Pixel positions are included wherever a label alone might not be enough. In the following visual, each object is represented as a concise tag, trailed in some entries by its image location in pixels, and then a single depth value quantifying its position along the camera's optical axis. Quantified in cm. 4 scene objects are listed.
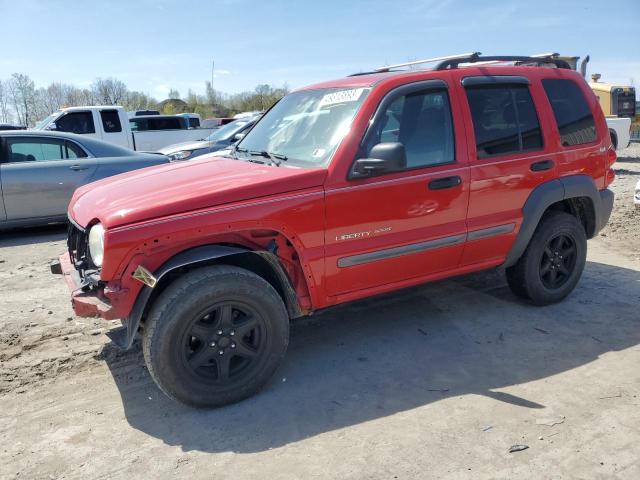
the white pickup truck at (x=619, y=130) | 1583
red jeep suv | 310
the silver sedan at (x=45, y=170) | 755
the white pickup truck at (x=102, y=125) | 1371
